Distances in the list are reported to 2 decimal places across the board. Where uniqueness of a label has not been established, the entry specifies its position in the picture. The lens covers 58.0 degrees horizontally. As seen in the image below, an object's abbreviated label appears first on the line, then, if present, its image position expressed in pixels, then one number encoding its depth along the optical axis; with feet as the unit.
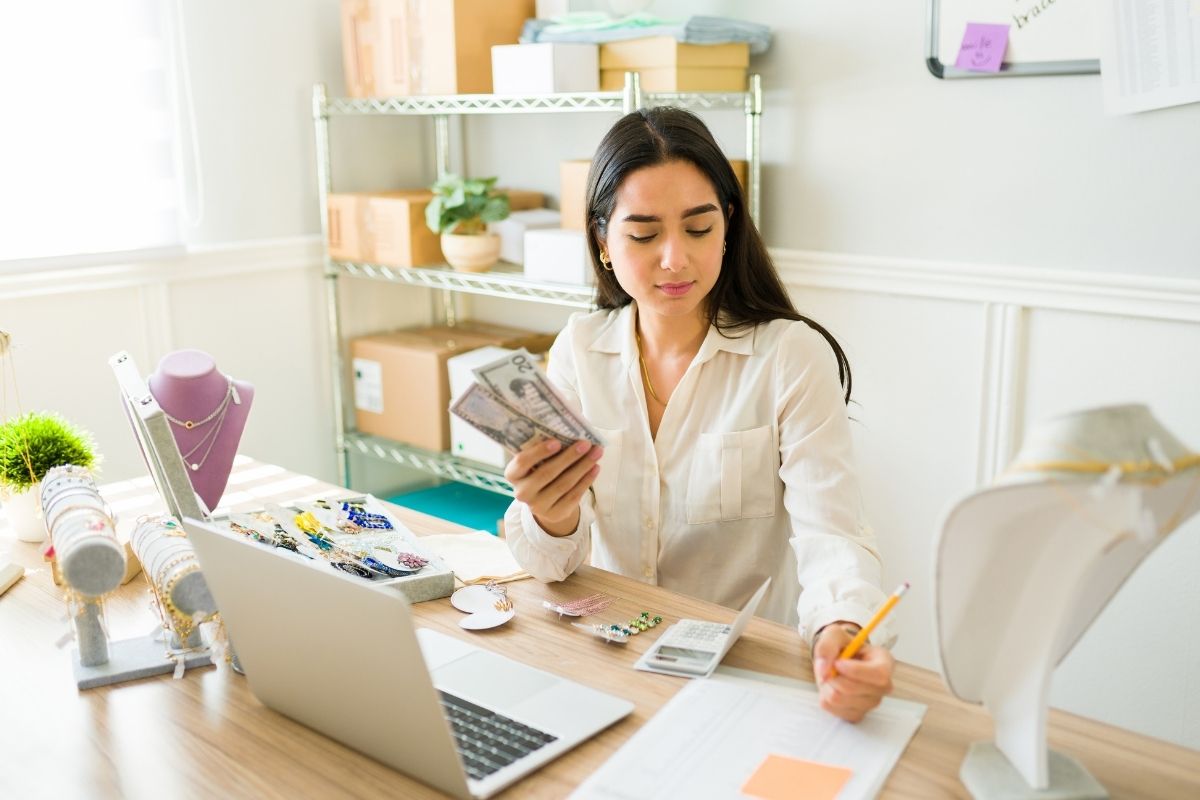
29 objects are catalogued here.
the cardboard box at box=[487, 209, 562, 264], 9.62
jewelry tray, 4.62
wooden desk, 3.36
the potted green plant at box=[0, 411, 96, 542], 5.50
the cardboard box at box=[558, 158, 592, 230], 8.80
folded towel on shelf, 7.88
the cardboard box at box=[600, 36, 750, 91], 7.95
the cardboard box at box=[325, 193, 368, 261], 10.10
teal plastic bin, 10.28
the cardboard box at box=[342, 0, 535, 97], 9.08
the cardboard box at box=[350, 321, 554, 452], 10.09
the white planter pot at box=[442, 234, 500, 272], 9.43
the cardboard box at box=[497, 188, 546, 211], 10.12
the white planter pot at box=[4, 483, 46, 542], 5.55
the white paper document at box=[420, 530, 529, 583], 4.99
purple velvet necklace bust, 5.40
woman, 5.00
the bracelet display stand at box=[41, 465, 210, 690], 3.69
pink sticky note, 7.31
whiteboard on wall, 6.99
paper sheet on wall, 6.57
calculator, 4.00
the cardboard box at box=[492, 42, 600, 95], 8.35
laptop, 3.16
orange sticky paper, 3.18
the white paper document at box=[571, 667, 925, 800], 3.26
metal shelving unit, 8.31
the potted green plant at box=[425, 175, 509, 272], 9.27
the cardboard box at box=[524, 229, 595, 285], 8.63
